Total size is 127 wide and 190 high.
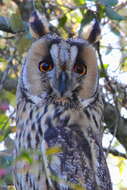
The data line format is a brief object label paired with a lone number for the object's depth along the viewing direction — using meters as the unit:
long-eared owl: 5.42
